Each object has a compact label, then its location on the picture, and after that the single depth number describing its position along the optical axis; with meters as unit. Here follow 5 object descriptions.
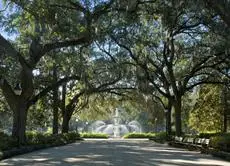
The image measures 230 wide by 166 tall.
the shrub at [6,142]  14.68
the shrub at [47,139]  20.54
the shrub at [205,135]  25.95
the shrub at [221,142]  15.13
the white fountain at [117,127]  68.67
